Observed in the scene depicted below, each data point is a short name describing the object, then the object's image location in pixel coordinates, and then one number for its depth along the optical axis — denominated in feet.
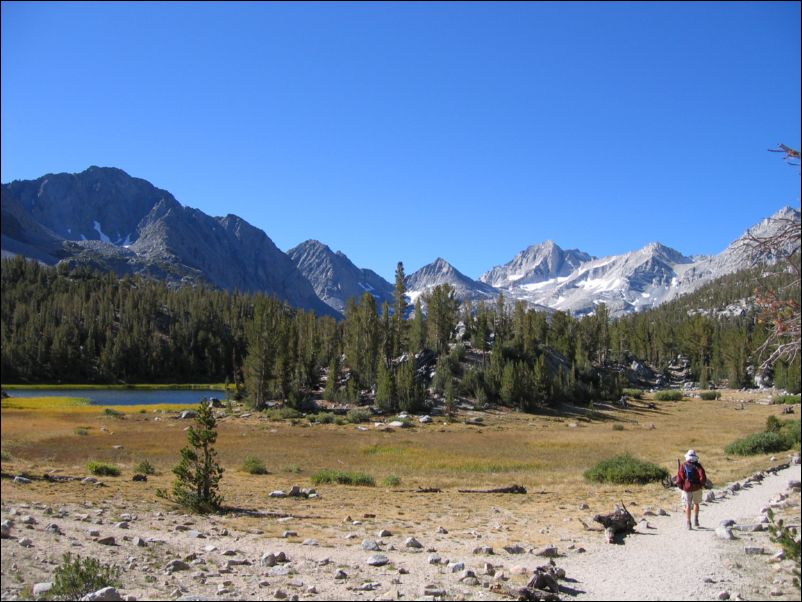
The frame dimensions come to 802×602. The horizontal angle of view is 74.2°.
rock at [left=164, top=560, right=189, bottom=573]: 35.76
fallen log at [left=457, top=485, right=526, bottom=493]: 80.89
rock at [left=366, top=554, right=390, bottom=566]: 39.14
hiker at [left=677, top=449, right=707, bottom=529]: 50.34
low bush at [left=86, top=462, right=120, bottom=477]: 86.94
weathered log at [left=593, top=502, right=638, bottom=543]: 48.19
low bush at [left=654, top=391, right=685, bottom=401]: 334.65
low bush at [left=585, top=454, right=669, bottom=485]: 87.81
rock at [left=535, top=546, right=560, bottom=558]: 41.70
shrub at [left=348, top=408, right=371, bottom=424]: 214.63
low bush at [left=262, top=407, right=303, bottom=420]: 220.23
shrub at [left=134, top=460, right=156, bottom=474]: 91.03
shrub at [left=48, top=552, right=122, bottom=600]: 29.53
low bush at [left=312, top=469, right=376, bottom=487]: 89.40
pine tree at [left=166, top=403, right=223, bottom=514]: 59.93
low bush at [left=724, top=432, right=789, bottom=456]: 110.83
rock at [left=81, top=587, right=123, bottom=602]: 28.53
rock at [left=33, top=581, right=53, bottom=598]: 29.71
